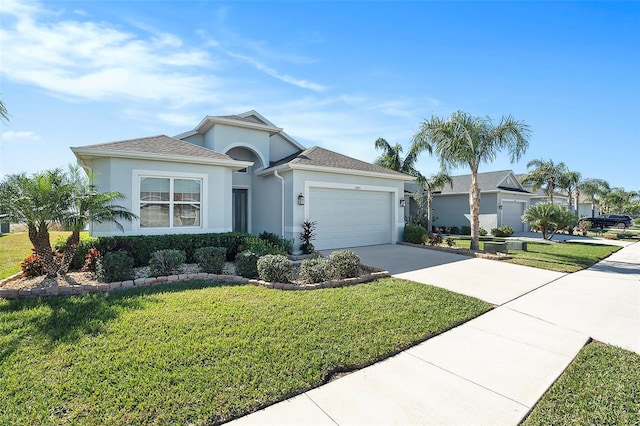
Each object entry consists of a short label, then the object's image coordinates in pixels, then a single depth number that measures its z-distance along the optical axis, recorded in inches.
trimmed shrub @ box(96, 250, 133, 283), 267.4
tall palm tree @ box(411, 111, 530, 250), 502.0
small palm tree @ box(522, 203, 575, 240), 659.4
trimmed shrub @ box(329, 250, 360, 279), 294.8
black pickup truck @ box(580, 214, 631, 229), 1211.9
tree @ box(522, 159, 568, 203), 1082.7
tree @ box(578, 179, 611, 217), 1201.4
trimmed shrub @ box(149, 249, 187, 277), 289.6
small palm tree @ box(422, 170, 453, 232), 844.1
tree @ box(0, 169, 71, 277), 267.9
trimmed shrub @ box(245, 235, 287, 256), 340.6
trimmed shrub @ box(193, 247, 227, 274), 309.1
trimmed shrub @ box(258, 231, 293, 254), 447.5
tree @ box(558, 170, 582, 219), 1083.9
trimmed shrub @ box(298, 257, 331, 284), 284.5
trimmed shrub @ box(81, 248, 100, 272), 300.8
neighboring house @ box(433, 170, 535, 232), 911.0
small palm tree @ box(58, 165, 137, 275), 288.8
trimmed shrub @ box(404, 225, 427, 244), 569.3
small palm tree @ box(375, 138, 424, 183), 857.5
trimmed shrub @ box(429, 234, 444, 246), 574.2
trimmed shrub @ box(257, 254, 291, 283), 277.9
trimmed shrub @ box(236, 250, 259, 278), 301.4
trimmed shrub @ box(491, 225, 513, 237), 825.5
